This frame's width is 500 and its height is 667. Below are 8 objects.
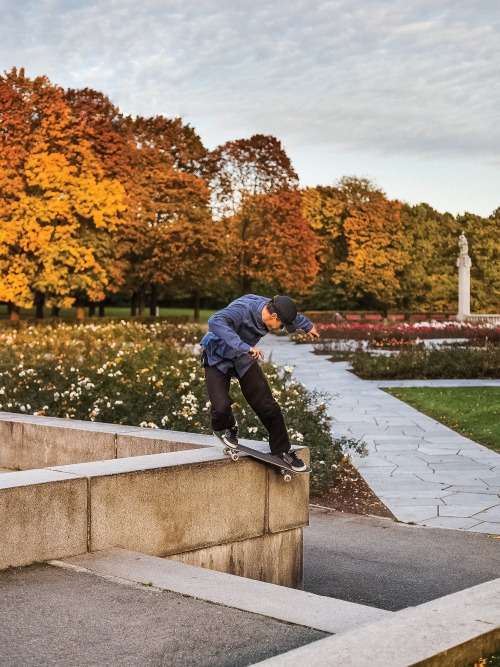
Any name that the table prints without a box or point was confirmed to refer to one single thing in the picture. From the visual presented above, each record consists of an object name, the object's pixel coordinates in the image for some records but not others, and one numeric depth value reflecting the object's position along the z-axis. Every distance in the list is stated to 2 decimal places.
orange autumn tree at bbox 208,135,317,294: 48.00
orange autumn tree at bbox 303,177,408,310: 59.28
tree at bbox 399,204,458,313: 62.31
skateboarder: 6.20
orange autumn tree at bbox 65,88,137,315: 37.31
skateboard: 6.23
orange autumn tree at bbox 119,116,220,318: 41.69
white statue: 45.27
